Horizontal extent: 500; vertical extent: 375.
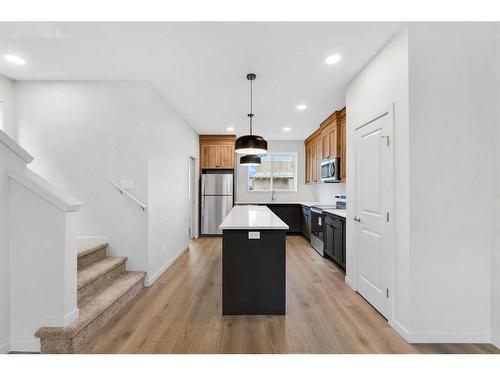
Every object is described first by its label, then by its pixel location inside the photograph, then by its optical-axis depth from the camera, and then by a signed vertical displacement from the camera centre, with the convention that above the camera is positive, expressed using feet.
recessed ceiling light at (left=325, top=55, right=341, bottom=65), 8.50 +4.52
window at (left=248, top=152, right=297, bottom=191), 24.17 +1.52
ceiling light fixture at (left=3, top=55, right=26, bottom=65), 8.50 +4.53
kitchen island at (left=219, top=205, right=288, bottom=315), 8.23 -2.81
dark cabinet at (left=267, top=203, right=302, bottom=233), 22.07 -2.26
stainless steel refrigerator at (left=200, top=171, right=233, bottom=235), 20.90 -0.54
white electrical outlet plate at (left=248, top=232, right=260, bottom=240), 8.26 -1.54
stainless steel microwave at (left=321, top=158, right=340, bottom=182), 14.64 +1.16
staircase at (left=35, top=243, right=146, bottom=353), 6.33 -3.61
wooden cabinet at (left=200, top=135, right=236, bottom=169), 21.38 +3.07
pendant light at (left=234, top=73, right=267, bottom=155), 9.59 +1.75
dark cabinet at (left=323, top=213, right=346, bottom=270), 12.33 -2.67
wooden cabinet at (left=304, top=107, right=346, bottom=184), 14.49 +3.06
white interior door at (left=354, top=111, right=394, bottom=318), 7.71 -0.69
